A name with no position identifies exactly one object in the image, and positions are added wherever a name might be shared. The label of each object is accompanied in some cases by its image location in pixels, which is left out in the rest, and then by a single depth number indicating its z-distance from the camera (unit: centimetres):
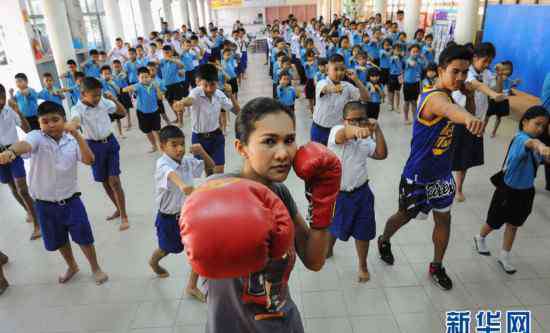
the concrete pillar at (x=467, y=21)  825
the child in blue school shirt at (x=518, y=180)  283
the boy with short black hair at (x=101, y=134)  378
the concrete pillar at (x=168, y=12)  1697
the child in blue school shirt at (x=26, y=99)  545
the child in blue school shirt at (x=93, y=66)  799
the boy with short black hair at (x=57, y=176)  279
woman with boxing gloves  90
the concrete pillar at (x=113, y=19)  1116
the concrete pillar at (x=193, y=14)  2261
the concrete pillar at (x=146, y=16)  1381
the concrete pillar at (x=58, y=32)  772
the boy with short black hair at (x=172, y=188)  283
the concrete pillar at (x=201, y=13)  2509
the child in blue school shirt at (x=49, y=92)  599
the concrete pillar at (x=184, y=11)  1903
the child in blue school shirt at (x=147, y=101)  598
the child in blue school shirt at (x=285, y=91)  604
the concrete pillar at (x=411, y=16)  1116
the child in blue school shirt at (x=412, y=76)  686
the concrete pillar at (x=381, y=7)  1456
